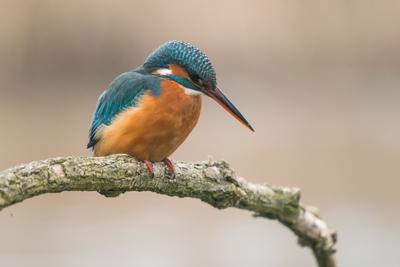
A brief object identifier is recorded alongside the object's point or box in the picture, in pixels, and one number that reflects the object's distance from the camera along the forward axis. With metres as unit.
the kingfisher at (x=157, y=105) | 6.51
